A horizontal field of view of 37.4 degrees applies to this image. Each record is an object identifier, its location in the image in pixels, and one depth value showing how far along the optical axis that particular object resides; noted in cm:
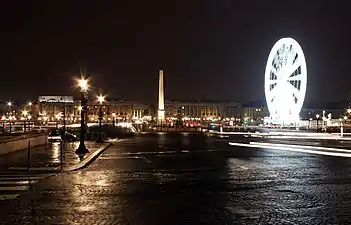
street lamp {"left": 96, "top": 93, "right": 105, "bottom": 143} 5347
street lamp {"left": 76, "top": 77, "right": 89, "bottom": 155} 3041
